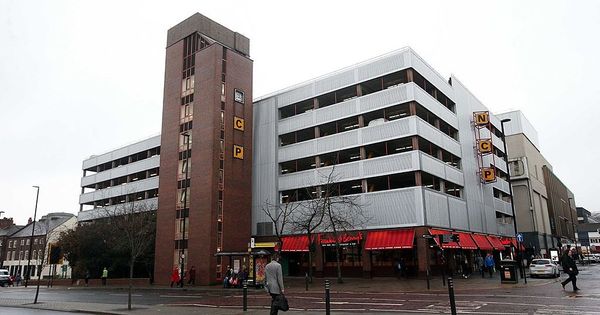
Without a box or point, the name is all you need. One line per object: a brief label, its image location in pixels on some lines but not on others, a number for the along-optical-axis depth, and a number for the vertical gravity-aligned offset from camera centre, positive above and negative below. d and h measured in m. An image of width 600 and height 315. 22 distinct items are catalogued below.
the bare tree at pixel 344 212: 40.66 +4.26
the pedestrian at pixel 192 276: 41.25 -1.13
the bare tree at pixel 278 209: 46.55 +5.18
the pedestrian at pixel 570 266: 21.45 -0.40
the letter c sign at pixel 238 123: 47.15 +13.81
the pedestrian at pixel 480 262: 38.28 -0.30
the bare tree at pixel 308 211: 40.94 +4.56
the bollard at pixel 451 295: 10.87 -0.85
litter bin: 29.58 -0.81
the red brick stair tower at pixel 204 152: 43.50 +10.74
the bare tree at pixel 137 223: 49.62 +4.45
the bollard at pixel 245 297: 16.86 -1.23
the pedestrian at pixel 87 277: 51.16 -1.35
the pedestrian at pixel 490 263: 38.67 -0.38
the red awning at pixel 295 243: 43.56 +1.66
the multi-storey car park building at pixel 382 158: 39.72 +9.84
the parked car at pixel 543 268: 36.09 -0.80
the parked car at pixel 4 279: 57.69 -1.61
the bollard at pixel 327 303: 12.73 -1.13
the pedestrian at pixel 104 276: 50.22 -1.23
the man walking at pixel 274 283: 12.33 -0.55
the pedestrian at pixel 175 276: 40.95 -1.10
